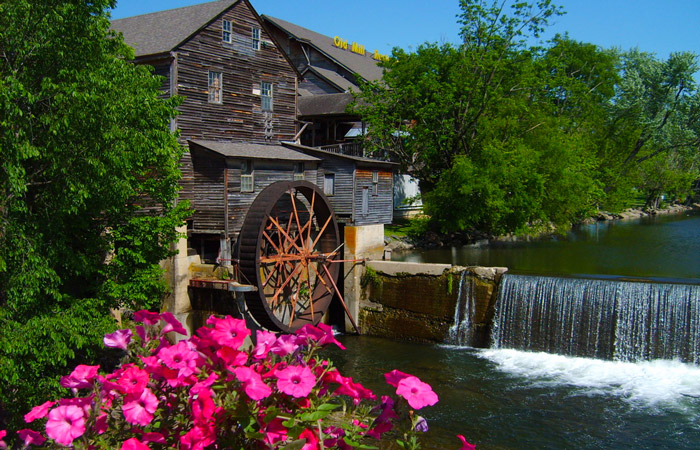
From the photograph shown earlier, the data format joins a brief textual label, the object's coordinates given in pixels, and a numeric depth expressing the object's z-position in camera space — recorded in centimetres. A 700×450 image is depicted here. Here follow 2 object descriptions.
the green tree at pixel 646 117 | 4781
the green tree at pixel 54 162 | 1083
